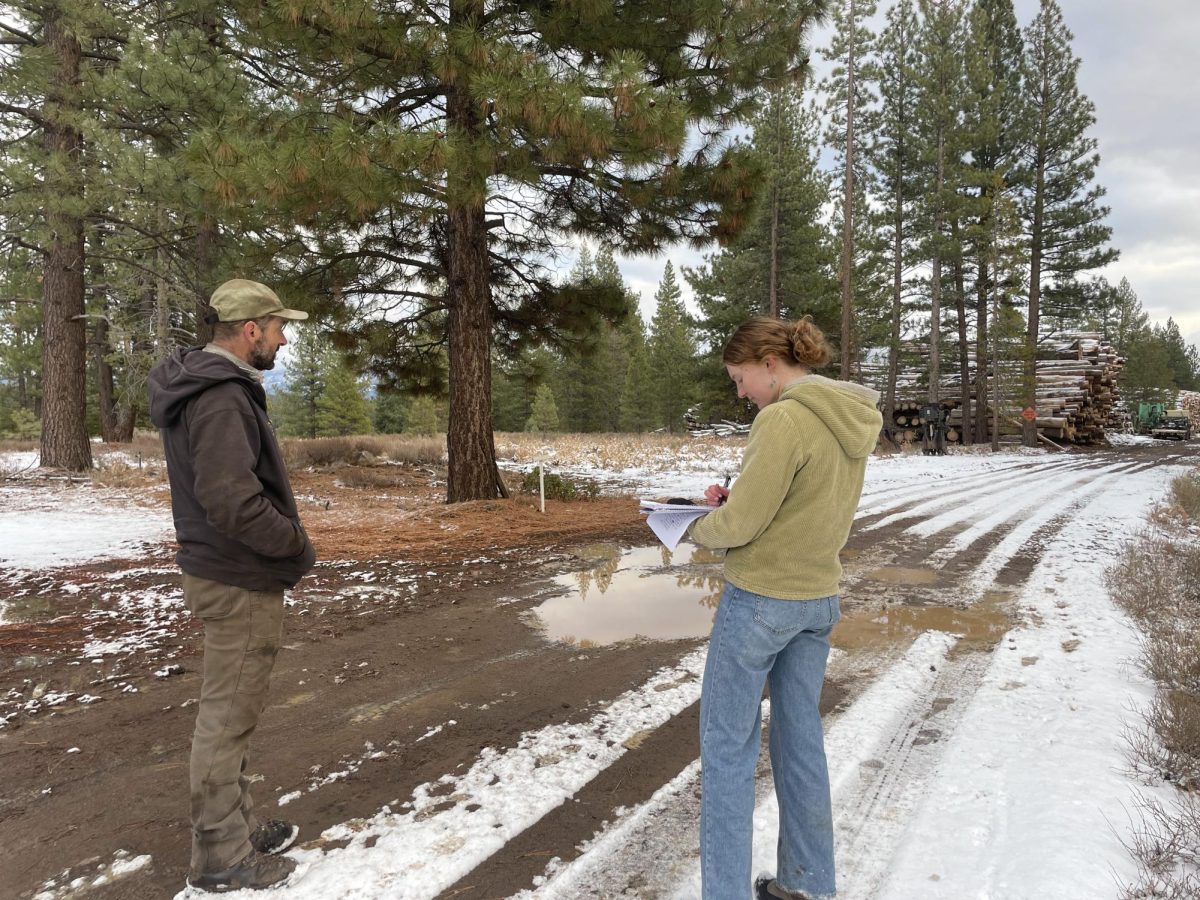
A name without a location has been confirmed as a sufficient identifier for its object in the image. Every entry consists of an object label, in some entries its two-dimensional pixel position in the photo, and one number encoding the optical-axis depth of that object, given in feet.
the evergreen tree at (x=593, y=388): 165.58
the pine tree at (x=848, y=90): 71.31
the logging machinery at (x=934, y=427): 74.38
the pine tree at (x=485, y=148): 22.20
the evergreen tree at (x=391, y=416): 180.96
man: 7.37
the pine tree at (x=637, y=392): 165.48
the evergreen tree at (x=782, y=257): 87.30
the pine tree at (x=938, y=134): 78.54
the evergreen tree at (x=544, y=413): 164.96
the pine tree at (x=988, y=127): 77.92
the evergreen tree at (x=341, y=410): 158.30
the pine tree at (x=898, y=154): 82.43
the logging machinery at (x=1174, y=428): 124.06
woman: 6.51
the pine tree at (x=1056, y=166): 86.63
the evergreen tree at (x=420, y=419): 182.50
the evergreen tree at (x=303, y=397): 165.07
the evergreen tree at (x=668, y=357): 141.90
